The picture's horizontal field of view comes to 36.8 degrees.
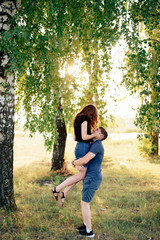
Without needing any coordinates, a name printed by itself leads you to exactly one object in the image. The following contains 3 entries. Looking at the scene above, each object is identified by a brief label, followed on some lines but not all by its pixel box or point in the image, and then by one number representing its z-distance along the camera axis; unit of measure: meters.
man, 4.67
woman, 5.22
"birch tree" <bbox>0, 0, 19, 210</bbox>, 5.47
